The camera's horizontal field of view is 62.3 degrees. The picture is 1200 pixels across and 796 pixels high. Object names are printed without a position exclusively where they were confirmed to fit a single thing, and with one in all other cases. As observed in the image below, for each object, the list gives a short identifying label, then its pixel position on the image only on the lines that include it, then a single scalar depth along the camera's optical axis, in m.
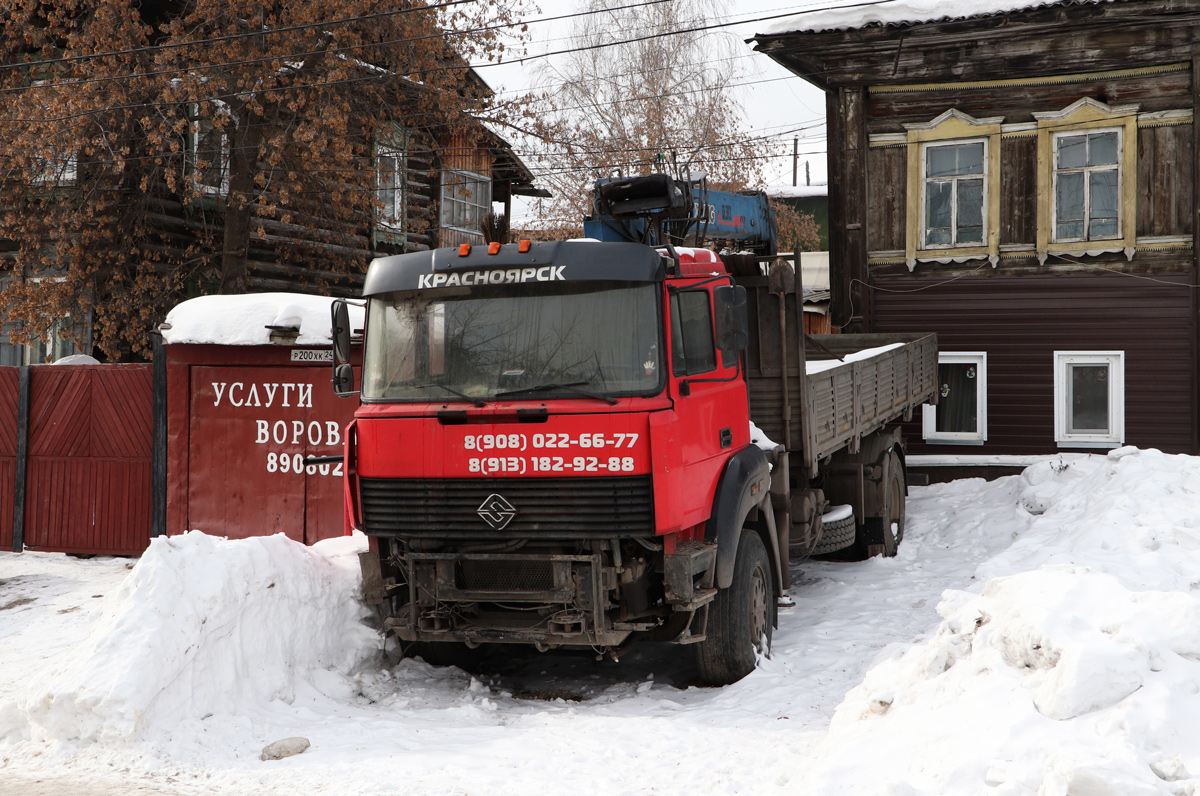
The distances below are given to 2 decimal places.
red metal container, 9.88
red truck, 5.76
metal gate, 10.77
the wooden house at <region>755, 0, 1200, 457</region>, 13.91
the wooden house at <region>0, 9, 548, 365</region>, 16.25
